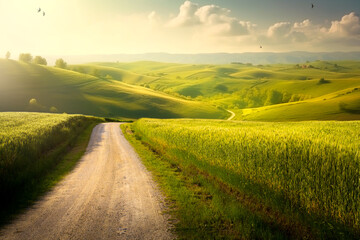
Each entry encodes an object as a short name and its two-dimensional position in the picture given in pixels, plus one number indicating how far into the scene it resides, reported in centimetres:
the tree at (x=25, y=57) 16475
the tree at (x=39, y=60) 17388
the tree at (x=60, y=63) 18512
